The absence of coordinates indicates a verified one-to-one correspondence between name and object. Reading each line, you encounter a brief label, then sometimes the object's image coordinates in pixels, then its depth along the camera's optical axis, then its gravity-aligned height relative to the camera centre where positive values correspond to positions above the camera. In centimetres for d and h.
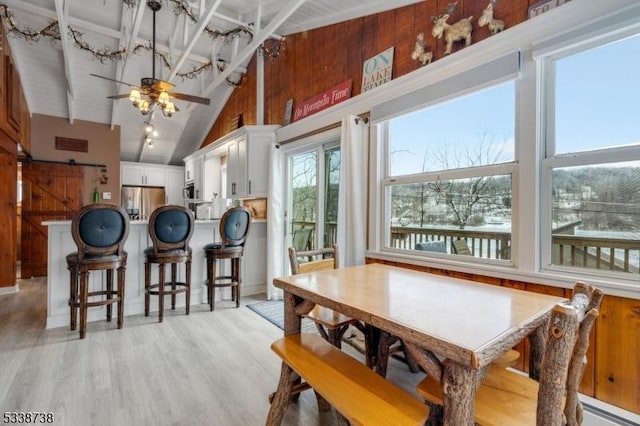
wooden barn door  538 +10
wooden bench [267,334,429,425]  110 -72
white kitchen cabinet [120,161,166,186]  756 +93
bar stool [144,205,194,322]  324 -35
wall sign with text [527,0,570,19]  182 +124
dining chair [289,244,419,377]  194 -80
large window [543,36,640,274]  166 +30
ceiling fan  331 +130
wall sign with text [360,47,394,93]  290 +138
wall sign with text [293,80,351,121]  340 +133
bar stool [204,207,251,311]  361 -43
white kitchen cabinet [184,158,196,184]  714 +99
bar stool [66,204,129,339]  279 -36
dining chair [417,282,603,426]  80 -57
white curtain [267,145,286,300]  426 -13
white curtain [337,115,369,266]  299 +25
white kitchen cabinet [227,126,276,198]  454 +78
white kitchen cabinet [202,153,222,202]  650 +68
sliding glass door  388 +22
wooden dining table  98 -40
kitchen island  309 -69
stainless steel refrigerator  745 +30
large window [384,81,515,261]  218 +28
